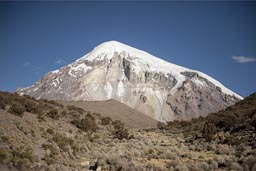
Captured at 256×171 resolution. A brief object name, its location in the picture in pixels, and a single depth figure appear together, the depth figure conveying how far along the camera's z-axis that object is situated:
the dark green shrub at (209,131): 33.25
